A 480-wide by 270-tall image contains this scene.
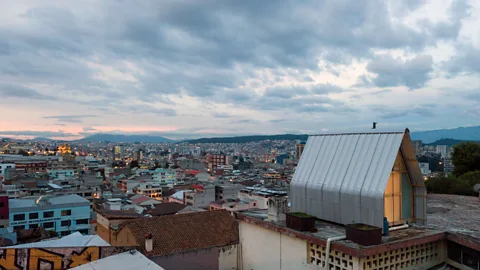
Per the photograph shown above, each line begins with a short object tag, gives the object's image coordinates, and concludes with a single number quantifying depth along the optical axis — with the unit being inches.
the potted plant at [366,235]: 287.9
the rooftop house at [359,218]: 303.6
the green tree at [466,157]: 1143.0
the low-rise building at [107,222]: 801.8
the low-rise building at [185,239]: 565.9
